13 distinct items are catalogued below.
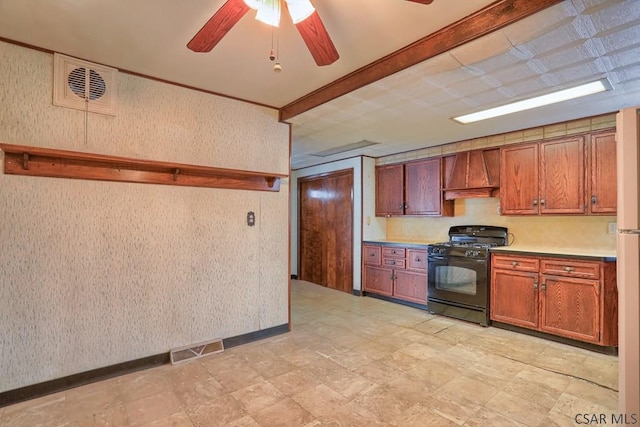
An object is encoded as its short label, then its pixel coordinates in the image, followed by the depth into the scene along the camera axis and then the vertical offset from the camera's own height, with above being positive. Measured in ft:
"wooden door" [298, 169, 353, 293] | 18.20 -0.69
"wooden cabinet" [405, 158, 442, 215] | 15.26 +1.60
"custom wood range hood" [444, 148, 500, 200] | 13.48 +2.03
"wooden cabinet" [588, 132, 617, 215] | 10.40 +1.48
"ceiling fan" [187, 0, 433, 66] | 4.84 +3.23
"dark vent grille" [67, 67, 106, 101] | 7.77 +3.45
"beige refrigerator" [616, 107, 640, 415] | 5.03 -0.68
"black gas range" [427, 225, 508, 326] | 12.39 -2.29
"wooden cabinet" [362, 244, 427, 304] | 14.75 -2.67
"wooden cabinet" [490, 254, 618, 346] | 9.70 -2.64
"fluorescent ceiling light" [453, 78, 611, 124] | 8.58 +3.65
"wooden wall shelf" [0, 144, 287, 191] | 7.17 +1.36
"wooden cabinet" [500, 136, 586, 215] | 11.12 +1.58
